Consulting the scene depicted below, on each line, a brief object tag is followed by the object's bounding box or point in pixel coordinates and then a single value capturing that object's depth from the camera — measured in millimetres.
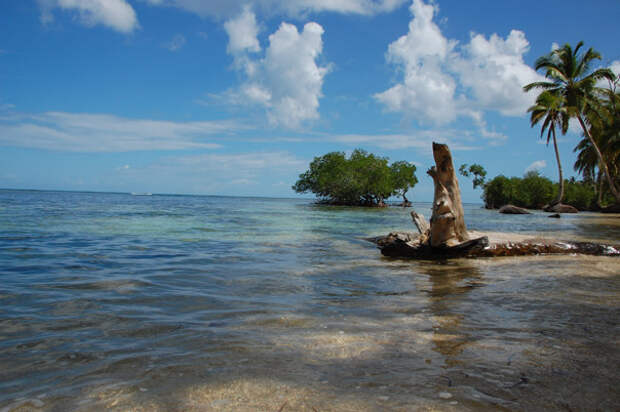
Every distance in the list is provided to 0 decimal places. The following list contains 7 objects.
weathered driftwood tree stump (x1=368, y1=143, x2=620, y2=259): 8938
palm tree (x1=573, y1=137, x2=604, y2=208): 46872
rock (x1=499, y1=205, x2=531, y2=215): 40900
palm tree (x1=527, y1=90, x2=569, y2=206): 37094
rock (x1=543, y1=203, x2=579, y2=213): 44844
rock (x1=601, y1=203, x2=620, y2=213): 43500
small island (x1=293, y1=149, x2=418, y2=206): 61812
